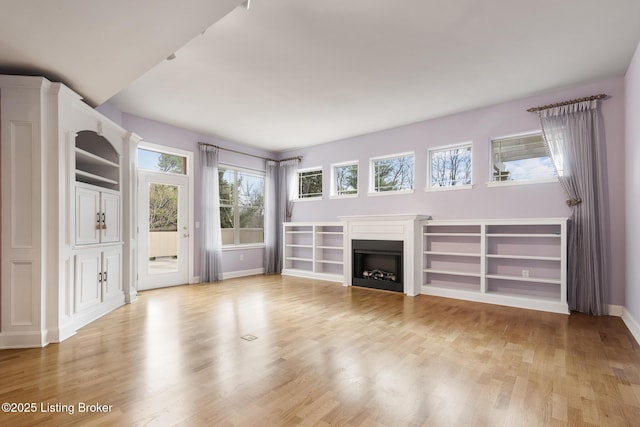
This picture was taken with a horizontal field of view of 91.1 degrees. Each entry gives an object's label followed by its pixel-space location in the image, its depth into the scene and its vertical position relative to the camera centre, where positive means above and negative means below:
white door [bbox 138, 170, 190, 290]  5.45 -0.20
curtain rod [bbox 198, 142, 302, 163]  6.27 +1.44
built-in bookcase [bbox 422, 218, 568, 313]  4.19 -0.69
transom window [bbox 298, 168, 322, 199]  7.19 +0.79
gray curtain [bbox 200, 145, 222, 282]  6.13 -0.02
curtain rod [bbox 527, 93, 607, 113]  3.96 +1.48
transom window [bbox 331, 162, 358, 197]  6.58 +0.80
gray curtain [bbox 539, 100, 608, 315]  3.92 +0.15
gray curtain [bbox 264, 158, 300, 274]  7.39 +0.27
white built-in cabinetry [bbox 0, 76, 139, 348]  2.91 +0.04
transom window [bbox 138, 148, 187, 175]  5.51 +1.04
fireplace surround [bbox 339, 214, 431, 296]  5.10 -0.31
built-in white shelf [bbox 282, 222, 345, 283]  6.56 -0.74
